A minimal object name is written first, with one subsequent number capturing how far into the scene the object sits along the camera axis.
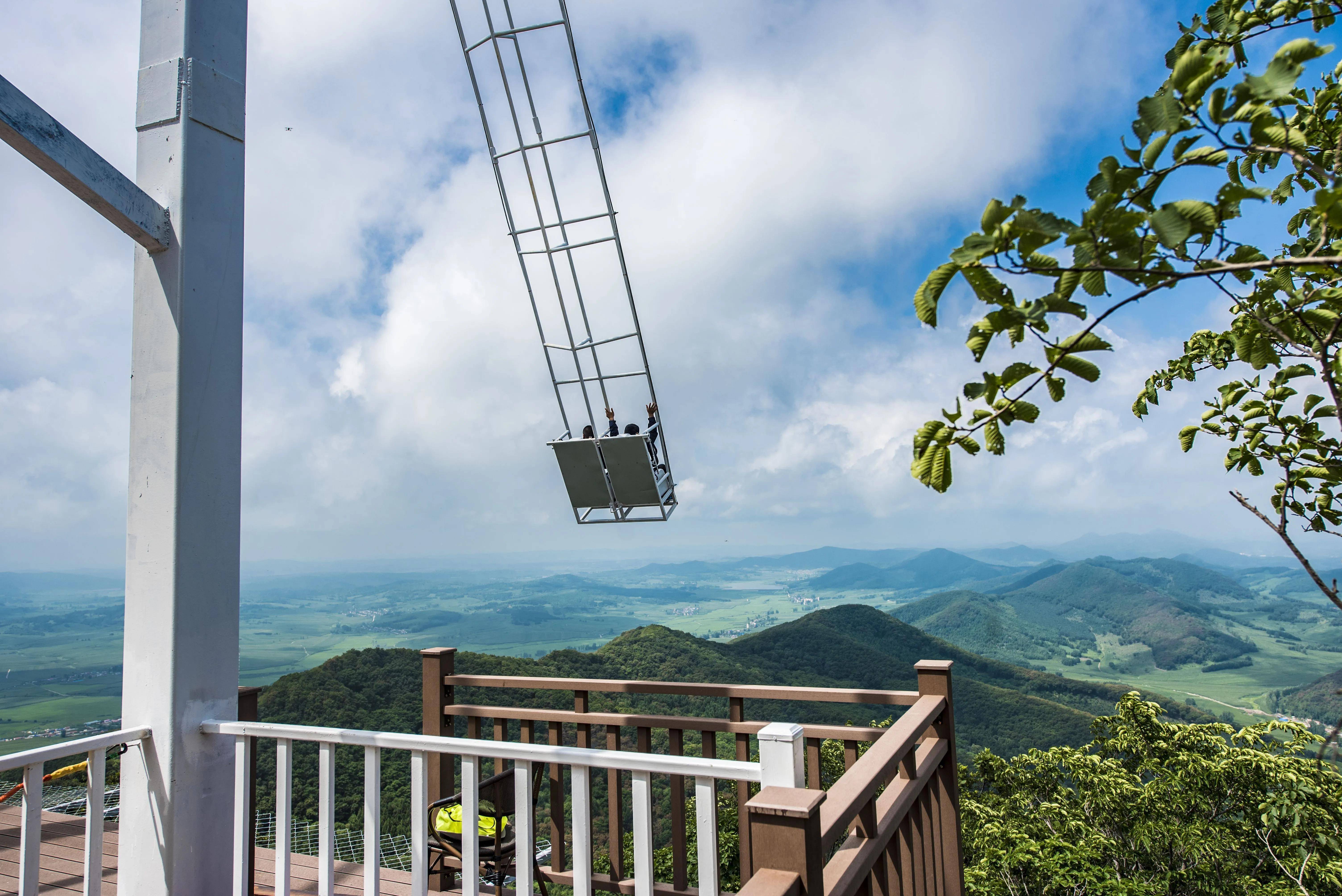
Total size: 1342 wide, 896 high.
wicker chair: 2.63
